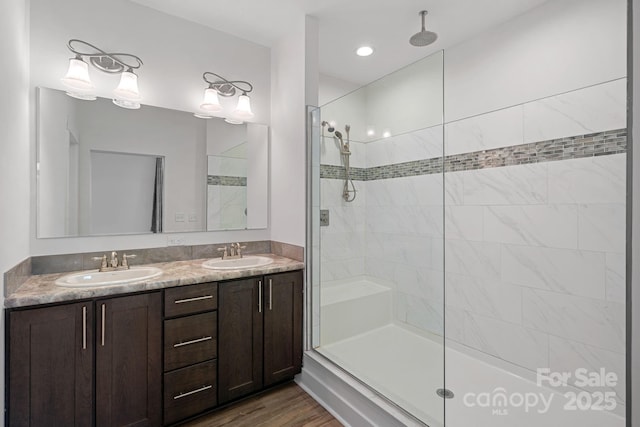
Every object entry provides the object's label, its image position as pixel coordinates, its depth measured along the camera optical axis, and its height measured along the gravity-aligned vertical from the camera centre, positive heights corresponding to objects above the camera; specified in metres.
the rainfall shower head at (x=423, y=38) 2.31 +1.41
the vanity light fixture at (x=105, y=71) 1.86 +0.91
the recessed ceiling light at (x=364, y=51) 2.71 +1.51
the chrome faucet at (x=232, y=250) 2.42 -0.31
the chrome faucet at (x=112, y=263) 1.91 -0.33
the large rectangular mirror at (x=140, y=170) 1.86 +0.31
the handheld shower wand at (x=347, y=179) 2.43 +0.29
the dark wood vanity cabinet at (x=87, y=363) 1.36 -0.75
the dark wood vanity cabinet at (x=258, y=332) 1.90 -0.82
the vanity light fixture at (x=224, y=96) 2.38 +0.96
